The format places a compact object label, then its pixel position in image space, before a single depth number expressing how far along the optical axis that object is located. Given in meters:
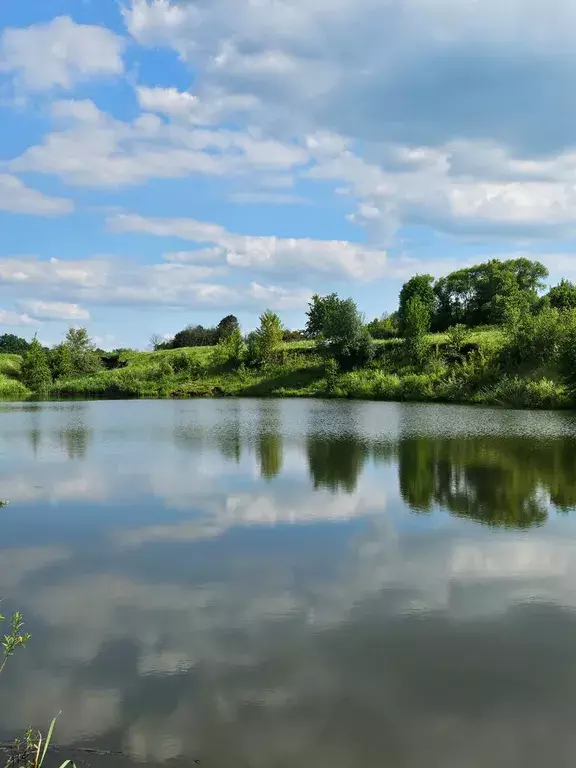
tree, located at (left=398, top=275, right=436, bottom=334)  70.38
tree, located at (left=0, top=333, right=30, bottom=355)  112.44
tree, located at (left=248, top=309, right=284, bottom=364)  62.56
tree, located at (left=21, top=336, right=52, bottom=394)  66.38
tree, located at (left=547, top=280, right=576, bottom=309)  61.22
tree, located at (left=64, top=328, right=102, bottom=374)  73.38
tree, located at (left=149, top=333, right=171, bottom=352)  91.19
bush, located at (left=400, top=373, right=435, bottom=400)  45.75
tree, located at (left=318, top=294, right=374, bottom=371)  56.16
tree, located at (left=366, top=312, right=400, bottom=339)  66.25
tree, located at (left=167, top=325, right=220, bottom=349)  86.38
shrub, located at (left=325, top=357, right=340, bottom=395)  52.96
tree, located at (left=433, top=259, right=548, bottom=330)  66.88
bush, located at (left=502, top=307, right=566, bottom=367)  42.12
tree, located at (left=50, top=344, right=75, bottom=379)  71.12
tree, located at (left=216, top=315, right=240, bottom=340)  86.00
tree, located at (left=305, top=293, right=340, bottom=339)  74.44
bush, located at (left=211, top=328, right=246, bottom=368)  64.12
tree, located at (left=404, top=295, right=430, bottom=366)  53.36
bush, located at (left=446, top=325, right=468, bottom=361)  50.69
